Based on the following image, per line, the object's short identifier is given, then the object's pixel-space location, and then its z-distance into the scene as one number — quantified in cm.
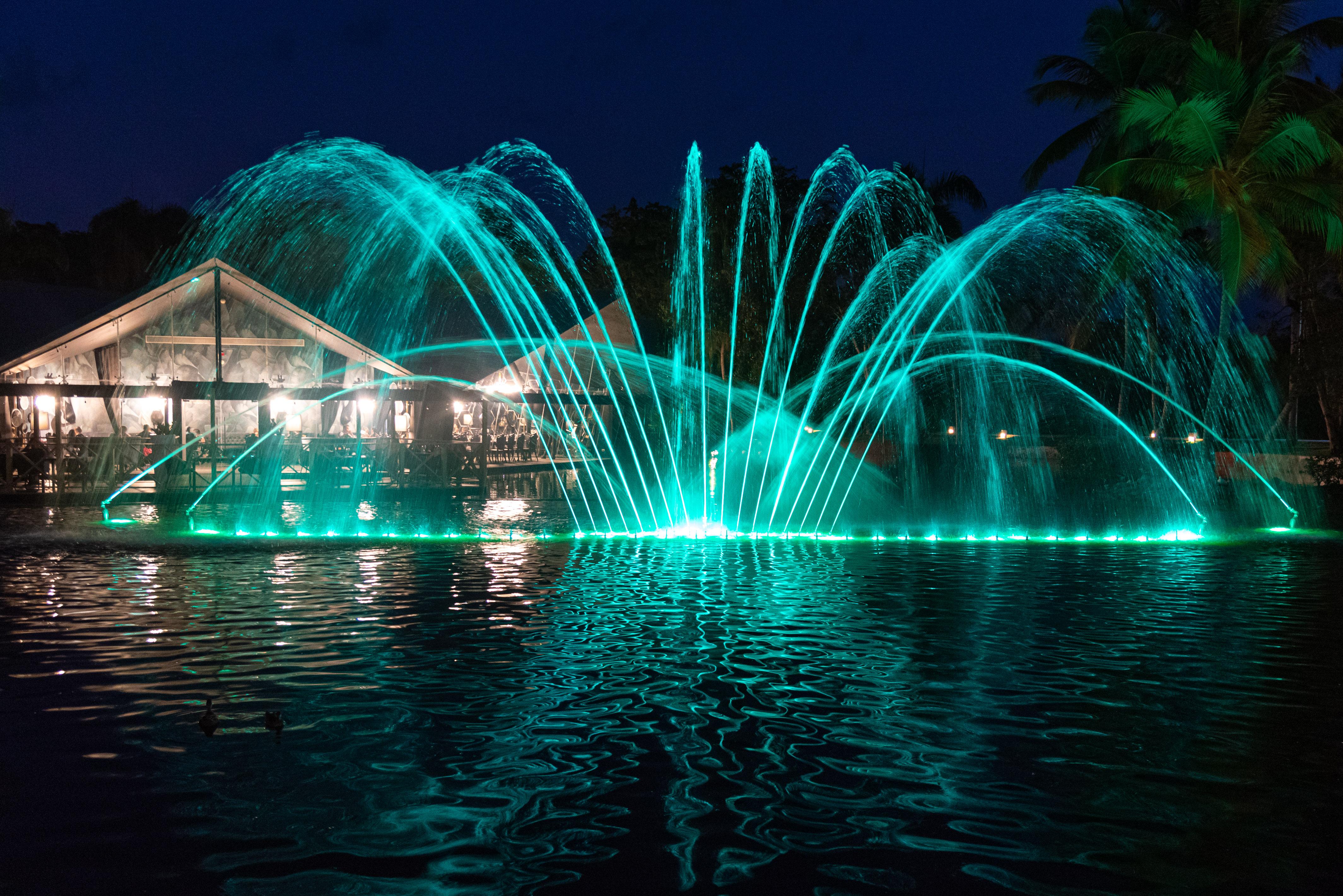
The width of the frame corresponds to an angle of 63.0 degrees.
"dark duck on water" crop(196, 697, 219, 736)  700
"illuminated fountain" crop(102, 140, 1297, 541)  2298
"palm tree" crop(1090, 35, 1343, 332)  3114
